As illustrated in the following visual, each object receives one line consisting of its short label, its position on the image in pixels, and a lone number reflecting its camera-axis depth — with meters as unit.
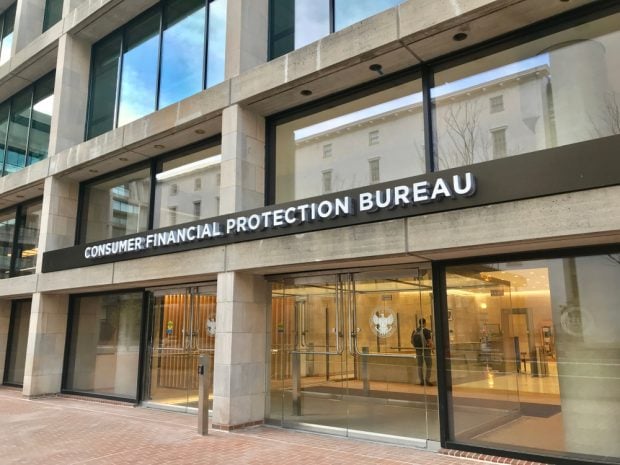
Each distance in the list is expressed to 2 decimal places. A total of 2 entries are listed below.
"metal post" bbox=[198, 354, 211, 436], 9.55
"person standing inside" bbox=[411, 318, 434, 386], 8.72
